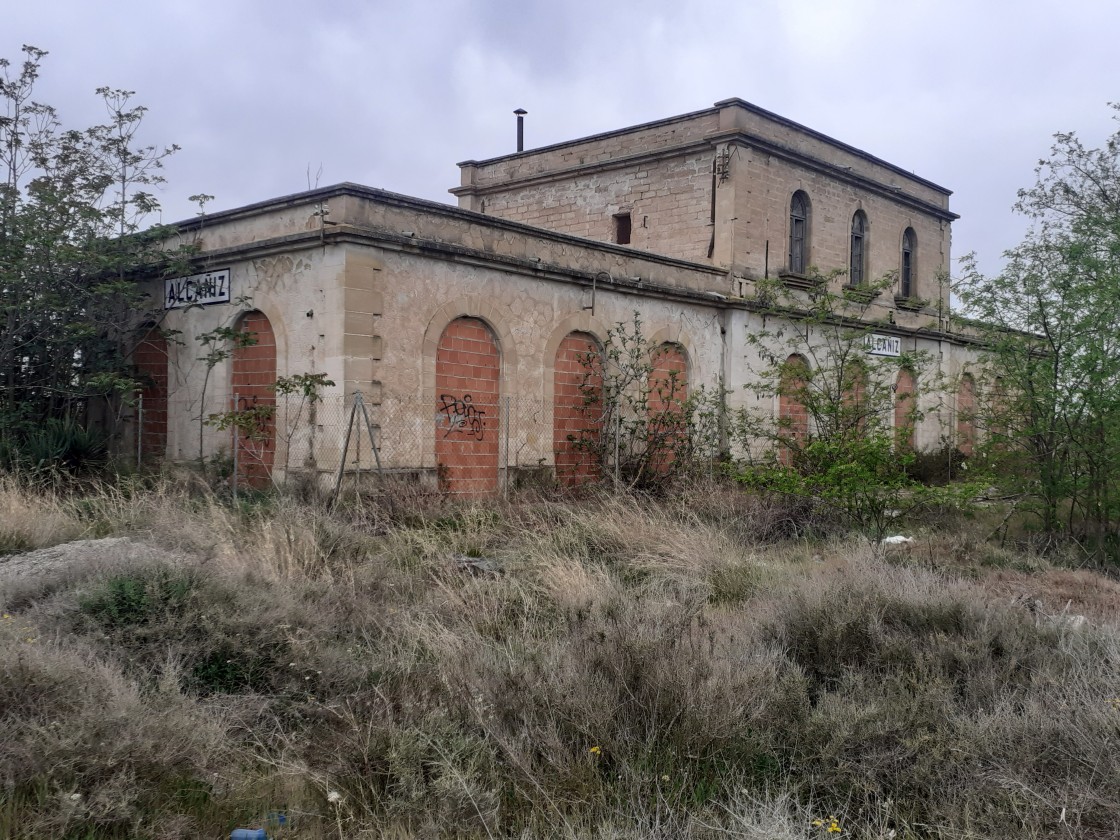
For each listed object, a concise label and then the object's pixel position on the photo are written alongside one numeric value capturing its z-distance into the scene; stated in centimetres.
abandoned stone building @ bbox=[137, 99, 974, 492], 1191
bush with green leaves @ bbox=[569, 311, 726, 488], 1490
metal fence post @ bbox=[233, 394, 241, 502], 1114
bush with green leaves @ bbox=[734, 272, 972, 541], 1042
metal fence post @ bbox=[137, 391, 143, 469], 1301
